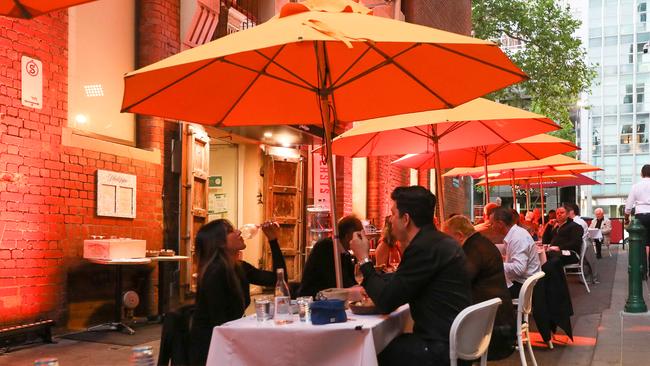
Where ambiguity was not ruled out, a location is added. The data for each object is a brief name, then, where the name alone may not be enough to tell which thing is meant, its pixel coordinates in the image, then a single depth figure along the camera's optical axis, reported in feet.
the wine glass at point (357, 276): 23.22
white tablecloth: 12.17
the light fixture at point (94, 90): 28.94
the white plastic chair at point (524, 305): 18.83
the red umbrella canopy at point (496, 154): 33.71
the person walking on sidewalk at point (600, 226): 73.36
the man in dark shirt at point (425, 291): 13.01
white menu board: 28.25
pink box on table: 26.14
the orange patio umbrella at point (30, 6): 10.64
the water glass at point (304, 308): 13.42
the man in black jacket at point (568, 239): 40.78
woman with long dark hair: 14.51
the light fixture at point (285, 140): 42.22
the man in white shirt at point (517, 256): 24.35
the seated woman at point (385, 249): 28.40
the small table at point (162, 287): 30.14
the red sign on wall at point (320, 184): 47.34
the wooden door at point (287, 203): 43.50
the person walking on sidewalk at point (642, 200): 35.91
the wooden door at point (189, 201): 33.81
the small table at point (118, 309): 26.68
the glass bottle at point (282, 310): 13.21
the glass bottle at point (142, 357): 9.47
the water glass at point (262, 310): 13.53
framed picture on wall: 44.57
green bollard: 31.40
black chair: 13.57
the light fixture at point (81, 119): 28.19
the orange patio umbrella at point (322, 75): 13.84
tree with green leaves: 96.63
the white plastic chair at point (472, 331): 12.55
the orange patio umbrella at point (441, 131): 23.71
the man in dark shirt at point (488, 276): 18.25
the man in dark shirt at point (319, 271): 19.60
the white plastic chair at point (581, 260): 41.79
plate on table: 14.01
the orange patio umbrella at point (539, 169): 44.09
